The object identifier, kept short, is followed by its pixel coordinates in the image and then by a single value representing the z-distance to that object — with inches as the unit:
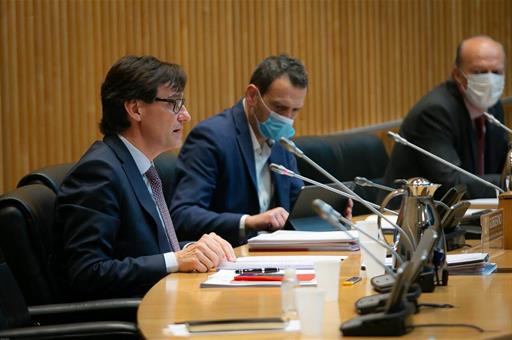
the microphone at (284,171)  209.1
